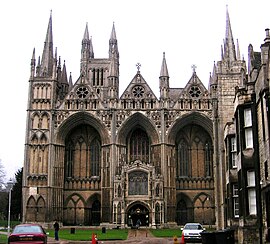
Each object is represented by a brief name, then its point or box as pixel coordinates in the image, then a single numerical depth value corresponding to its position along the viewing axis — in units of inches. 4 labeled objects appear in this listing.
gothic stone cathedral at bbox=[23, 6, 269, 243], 2178.9
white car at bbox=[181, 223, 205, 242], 1203.9
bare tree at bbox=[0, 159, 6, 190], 3347.2
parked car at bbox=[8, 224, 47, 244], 748.6
